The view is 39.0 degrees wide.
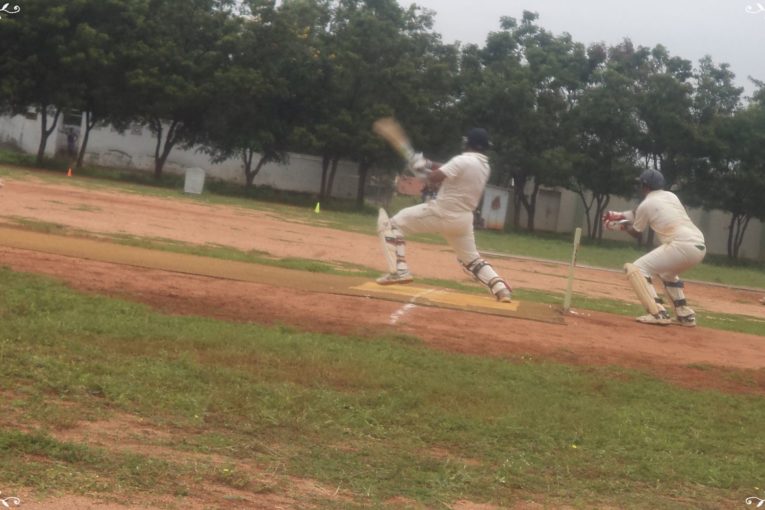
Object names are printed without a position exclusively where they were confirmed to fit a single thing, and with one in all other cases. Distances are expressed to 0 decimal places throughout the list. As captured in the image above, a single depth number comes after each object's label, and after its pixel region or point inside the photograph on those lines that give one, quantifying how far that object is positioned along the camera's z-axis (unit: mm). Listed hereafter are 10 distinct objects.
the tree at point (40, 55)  41250
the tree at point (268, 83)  46312
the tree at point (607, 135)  47375
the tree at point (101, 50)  42031
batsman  12305
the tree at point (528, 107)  47156
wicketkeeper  13469
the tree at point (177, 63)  44375
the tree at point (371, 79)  45000
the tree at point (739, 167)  46844
